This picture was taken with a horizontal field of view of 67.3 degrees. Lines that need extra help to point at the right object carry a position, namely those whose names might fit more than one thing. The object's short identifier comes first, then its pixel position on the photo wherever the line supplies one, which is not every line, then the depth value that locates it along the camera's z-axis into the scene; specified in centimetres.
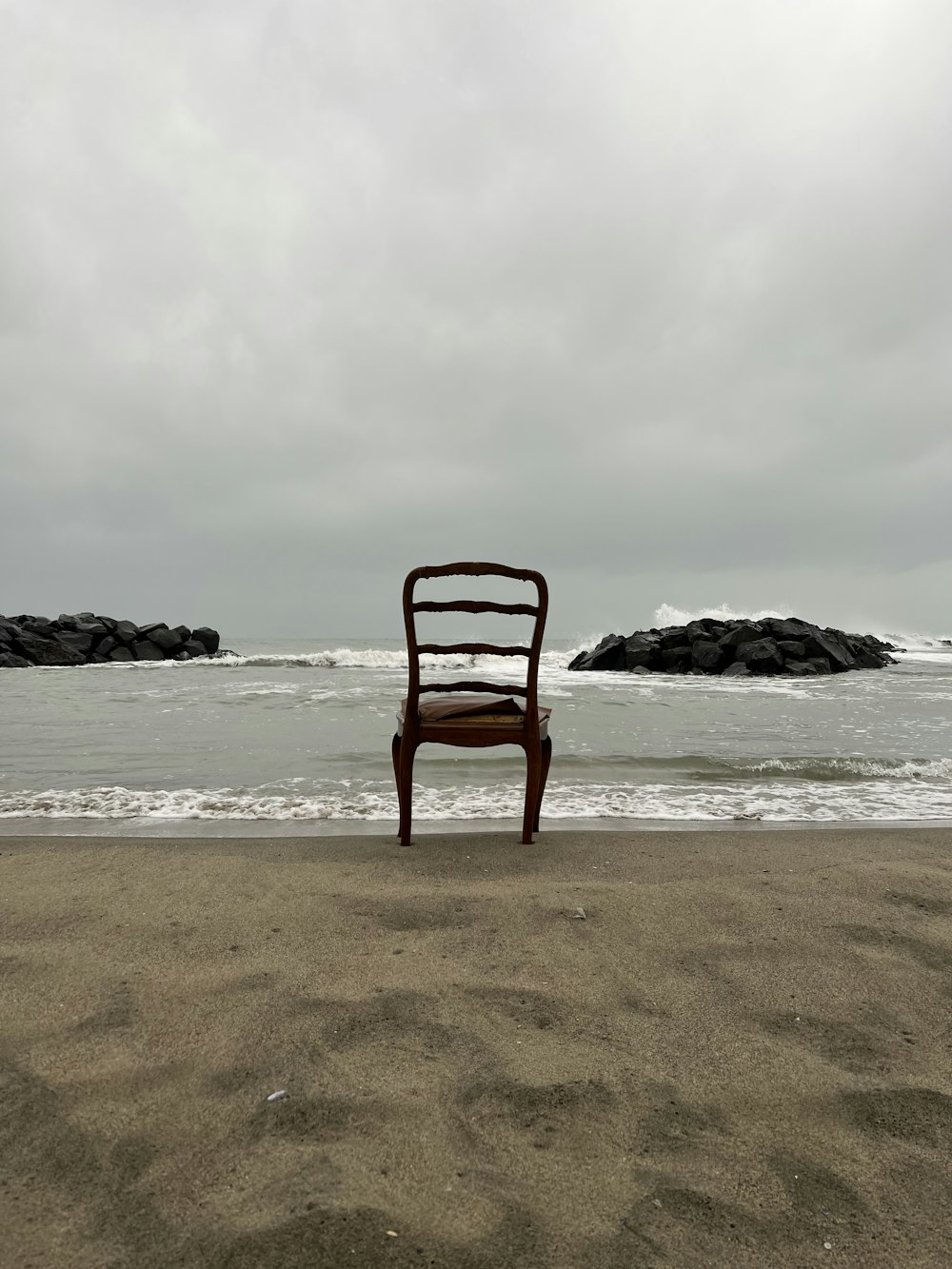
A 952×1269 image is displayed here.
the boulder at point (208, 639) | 2931
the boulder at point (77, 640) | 2480
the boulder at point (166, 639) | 2716
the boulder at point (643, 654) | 2216
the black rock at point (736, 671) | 1994
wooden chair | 361
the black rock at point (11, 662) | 2220
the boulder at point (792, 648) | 2084
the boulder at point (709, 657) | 2094
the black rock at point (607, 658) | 2328
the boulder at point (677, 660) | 2149
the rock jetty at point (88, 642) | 2353
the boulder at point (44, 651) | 2344
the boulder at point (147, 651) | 2655
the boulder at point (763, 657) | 2002
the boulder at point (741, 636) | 2136
